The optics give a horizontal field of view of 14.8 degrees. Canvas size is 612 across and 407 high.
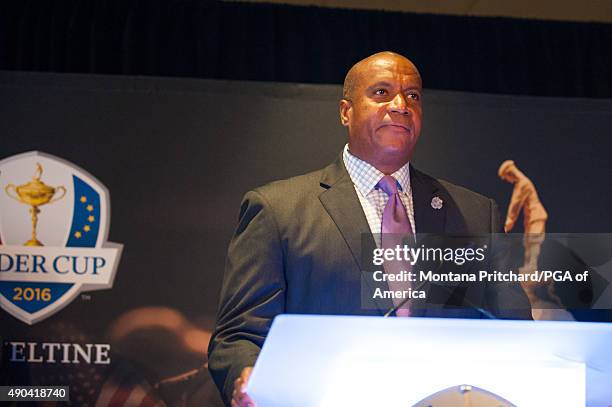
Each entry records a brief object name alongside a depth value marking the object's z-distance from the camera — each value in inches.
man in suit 171.1
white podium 150.7
